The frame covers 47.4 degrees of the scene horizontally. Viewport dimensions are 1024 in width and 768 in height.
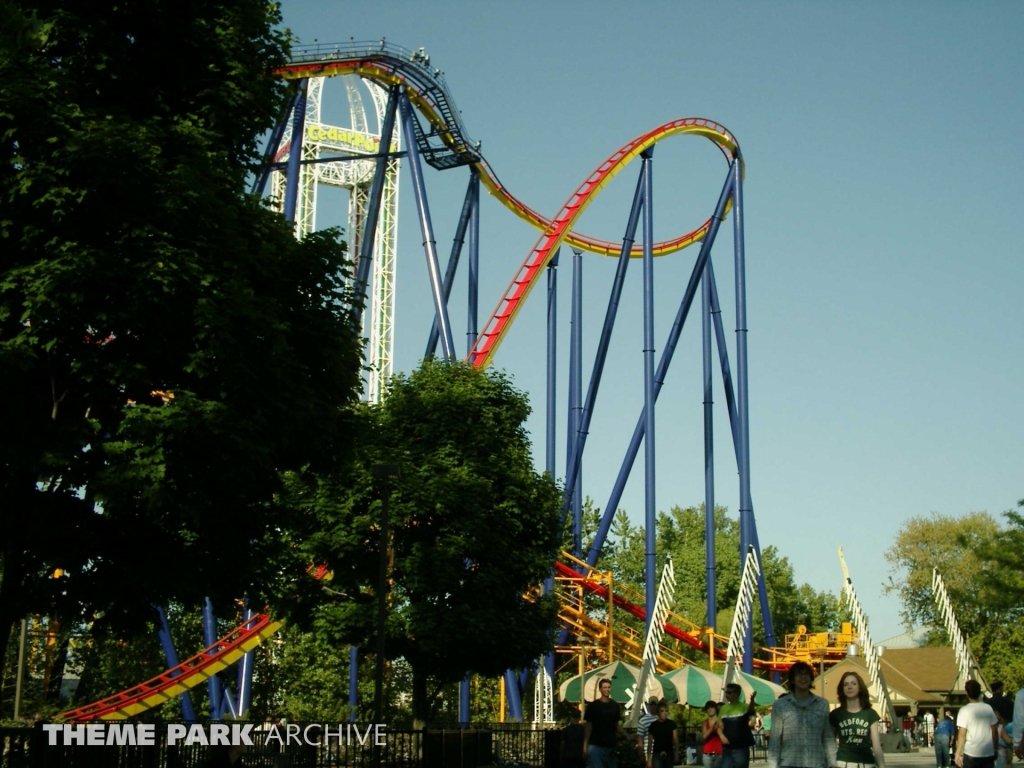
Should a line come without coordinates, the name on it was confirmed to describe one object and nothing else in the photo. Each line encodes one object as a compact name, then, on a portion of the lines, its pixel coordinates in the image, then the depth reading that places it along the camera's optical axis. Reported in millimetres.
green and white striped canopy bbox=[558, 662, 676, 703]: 21594
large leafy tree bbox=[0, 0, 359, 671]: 11492
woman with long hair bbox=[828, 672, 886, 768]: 7383
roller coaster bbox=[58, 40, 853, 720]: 26594
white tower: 49000
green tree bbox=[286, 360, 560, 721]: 21000
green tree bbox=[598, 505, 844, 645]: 60062
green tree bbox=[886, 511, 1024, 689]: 40812
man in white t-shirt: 9062
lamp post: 15992
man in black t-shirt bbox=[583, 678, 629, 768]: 11125
